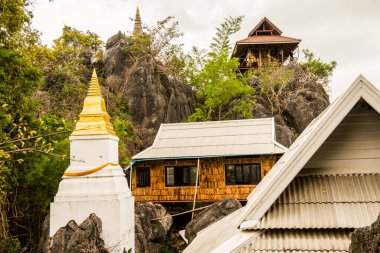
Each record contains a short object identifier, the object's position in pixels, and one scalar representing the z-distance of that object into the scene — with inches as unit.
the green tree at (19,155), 506.3
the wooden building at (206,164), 751.1
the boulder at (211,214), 632.4
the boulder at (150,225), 606.2
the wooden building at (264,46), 1403.8
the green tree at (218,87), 1180.5
